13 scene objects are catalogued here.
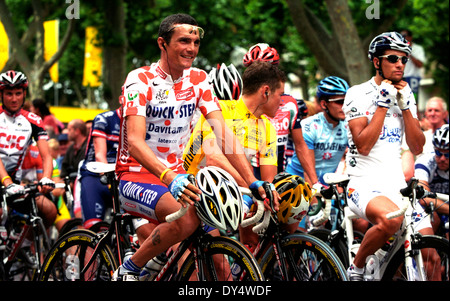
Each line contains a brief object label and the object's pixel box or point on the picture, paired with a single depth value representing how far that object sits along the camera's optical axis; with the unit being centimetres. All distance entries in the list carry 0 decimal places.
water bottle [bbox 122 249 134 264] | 1296
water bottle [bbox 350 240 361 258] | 1355
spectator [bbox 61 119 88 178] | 2405
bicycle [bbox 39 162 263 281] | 1045
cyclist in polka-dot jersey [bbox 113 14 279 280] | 1074
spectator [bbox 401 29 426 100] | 2412
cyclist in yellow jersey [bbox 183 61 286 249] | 1270
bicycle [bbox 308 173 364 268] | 1406
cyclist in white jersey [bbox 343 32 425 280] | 1246
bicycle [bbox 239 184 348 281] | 1138
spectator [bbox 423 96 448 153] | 2084
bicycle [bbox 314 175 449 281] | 1213
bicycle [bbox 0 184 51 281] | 1764
